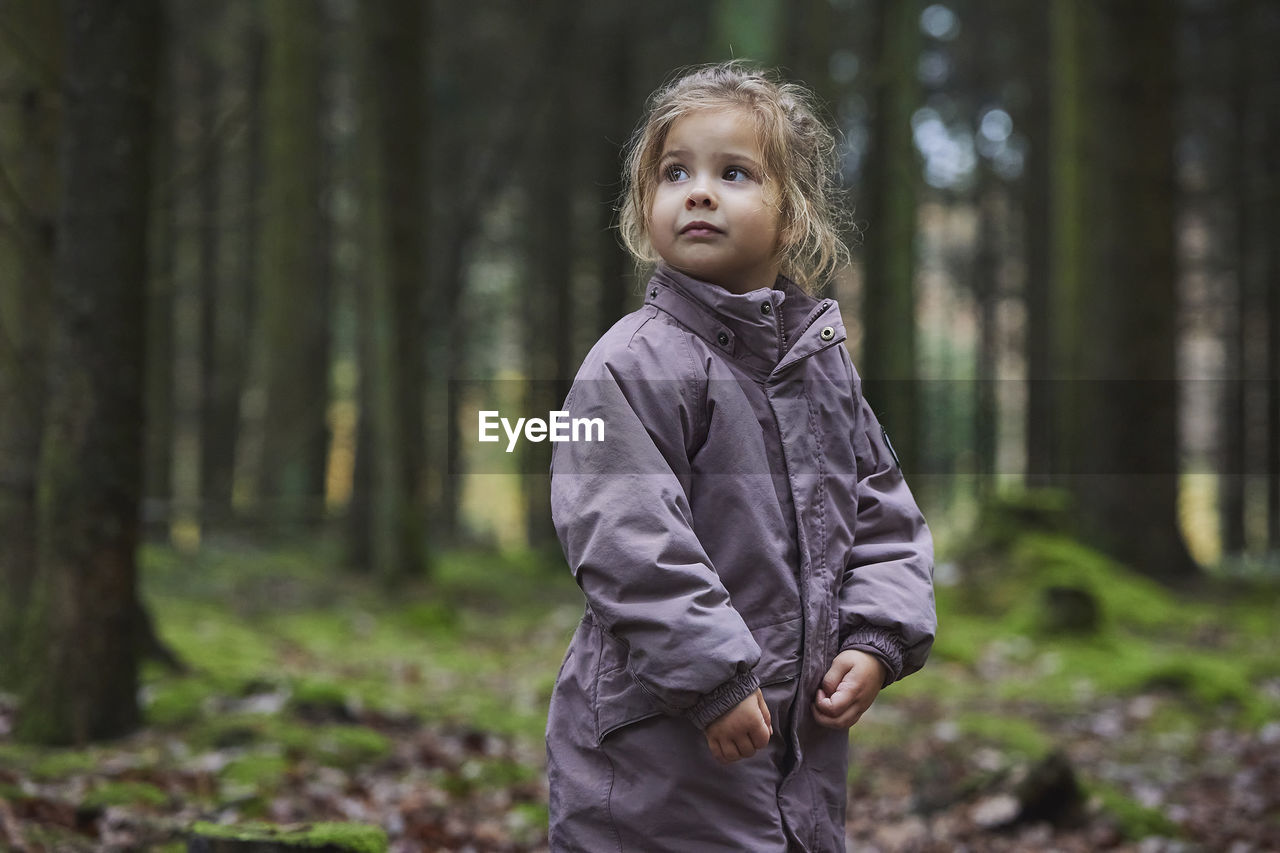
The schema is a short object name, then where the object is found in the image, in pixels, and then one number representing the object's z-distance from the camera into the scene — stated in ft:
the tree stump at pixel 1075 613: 25.45
